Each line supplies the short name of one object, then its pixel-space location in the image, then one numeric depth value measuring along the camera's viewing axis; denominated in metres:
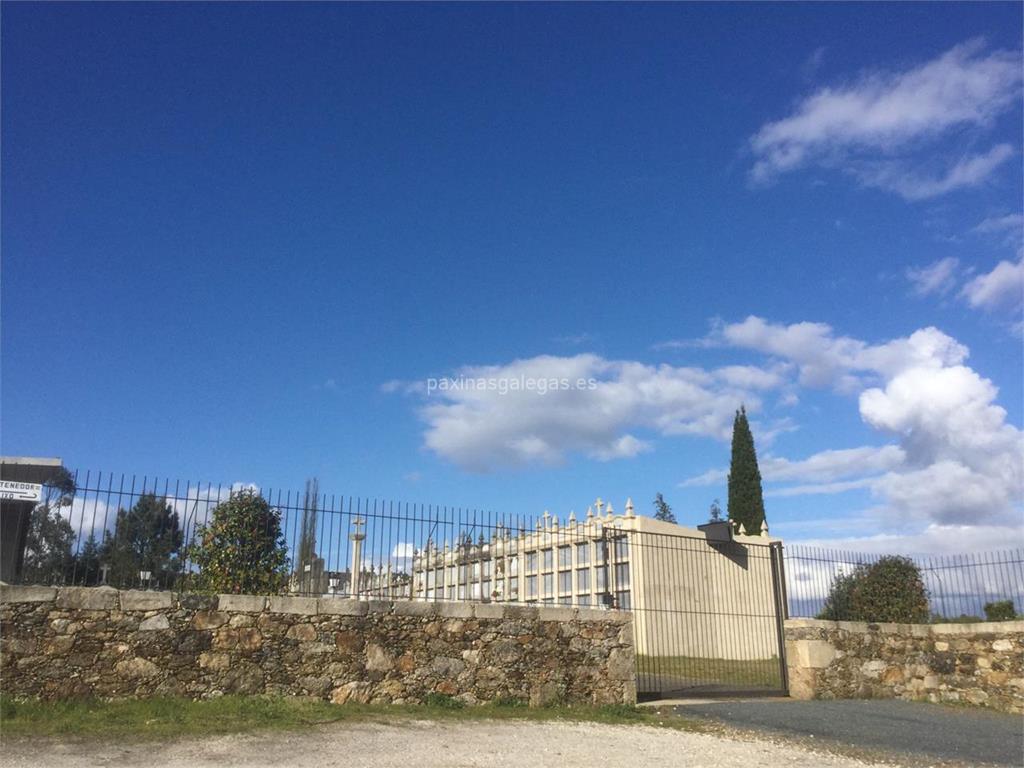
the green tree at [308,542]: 9.51
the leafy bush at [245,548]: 9.41
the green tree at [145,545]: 8.38
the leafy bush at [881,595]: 14.21
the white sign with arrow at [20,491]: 8.52
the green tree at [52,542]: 8.08
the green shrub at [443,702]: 9.59
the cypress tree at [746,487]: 27.30
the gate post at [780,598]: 13.00
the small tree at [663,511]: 32.66
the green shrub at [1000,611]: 13.89
